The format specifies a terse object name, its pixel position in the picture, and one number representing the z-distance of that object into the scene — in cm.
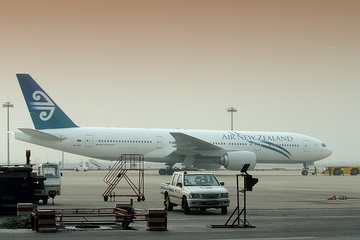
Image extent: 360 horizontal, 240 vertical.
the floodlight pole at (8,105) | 10326
